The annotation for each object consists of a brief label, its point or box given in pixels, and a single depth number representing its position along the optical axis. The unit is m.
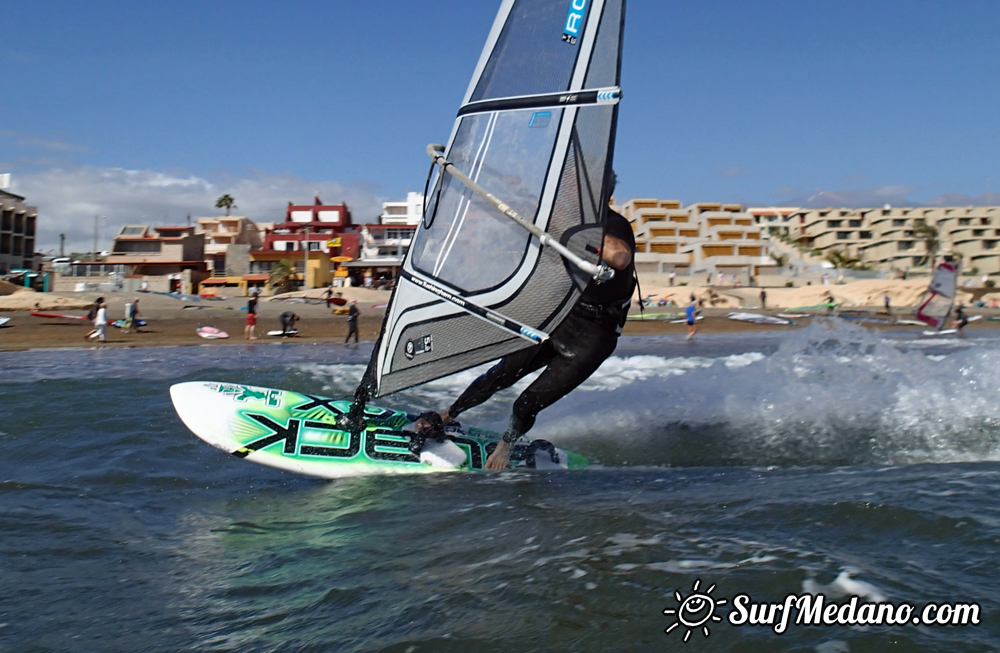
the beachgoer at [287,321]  28.19
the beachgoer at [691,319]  28.94
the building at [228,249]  58.12
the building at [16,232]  61.06
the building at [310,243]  61.69
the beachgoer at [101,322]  23.28
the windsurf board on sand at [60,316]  28.60
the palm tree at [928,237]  86.56
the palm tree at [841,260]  87.23
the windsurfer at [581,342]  4.71
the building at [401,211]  94.06
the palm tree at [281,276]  52.41
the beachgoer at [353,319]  25.45
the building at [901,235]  90.69
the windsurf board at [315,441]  5.52
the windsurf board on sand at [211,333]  26.53
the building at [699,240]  70.00
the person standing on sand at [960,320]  32.26
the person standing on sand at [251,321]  26.75
